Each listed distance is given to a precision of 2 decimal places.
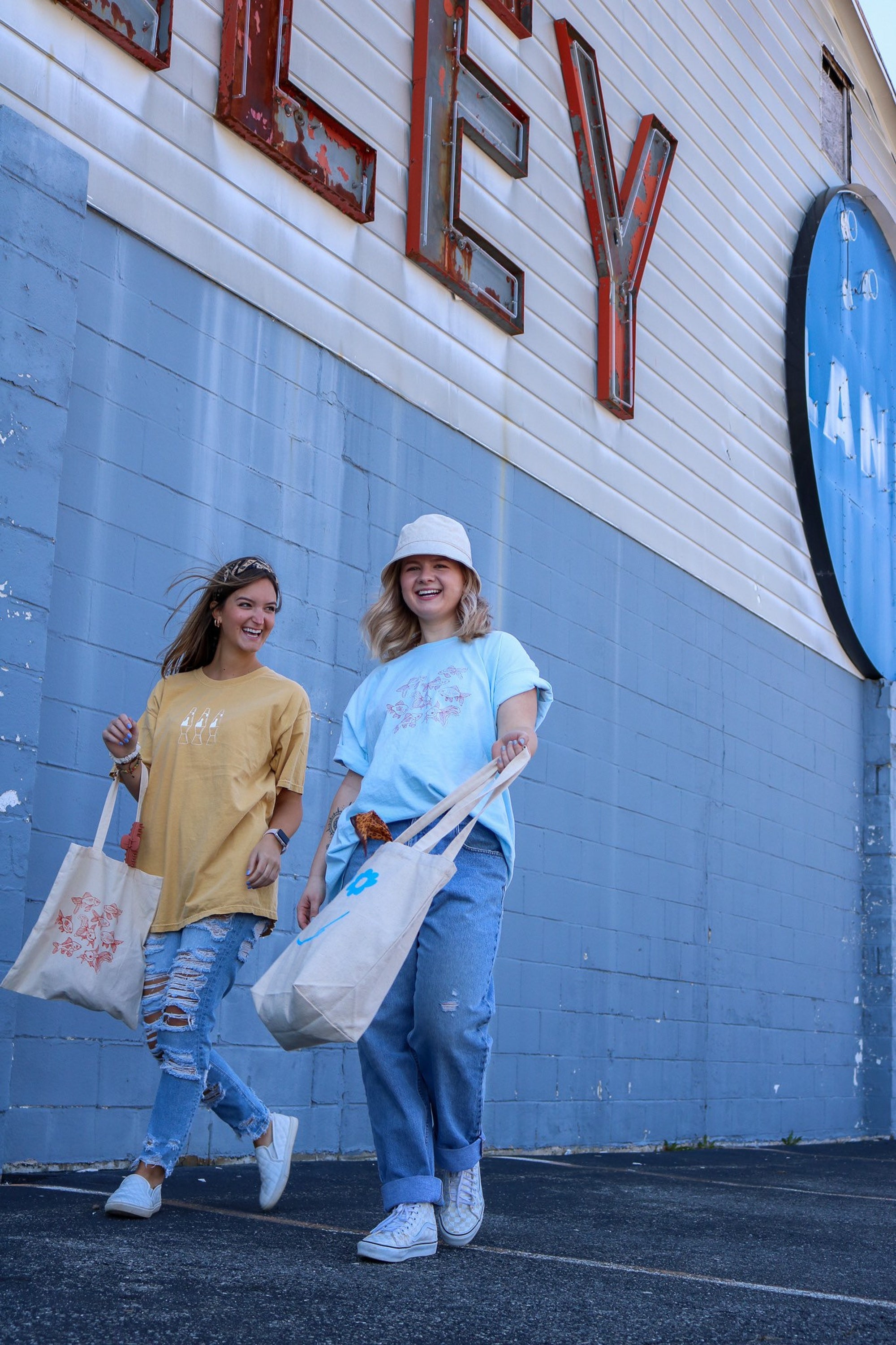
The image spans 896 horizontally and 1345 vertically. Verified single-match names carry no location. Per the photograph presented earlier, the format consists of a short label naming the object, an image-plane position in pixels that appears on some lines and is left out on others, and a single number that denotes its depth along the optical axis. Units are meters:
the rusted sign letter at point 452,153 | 6.71
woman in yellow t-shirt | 3.55
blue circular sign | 10.97
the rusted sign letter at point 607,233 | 8.18
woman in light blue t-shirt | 3.16
